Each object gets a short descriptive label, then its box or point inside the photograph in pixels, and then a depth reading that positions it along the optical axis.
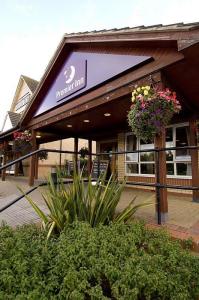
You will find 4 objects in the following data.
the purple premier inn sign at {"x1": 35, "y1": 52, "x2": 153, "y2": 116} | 4.40
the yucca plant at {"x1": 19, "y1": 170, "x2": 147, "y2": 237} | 2.60
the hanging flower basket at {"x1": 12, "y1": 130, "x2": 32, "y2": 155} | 7.89
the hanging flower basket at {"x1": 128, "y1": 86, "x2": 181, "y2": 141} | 3.17
